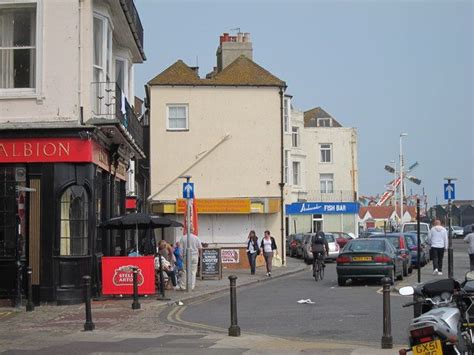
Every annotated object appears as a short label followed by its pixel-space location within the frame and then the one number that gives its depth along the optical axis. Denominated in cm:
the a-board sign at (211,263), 2975
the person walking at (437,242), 2752
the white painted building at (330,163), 7281
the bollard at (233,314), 1406
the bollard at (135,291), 1825
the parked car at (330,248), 4431
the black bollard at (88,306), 1510
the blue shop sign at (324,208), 6262
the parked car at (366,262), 2509
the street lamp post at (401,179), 6786
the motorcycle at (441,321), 731
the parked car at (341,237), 4844
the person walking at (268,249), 3216
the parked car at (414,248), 3394
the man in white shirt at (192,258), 2478
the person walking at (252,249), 3269
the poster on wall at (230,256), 3684
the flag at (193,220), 2868
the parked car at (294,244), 5020
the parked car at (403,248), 2952
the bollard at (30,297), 1859
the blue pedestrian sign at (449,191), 2628
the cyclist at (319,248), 2908
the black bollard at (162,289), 2116
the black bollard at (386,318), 1236
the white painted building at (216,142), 3794
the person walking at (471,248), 2656
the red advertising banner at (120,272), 2116
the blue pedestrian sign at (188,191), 2431
